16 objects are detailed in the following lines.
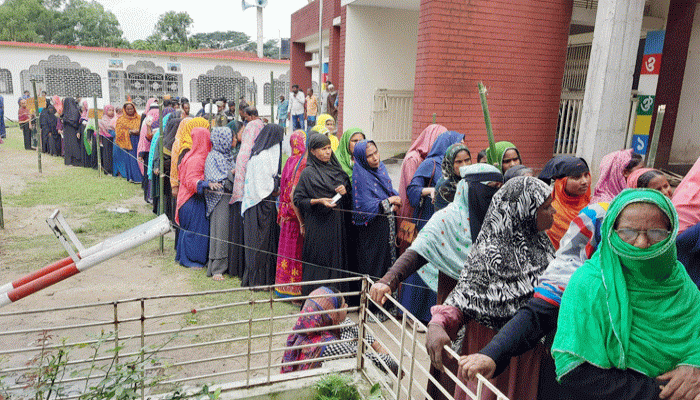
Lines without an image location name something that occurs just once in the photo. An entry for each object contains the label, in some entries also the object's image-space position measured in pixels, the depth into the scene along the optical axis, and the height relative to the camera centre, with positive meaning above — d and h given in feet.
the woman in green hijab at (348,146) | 15.39 -1.51
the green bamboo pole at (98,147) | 34.02 -4.02
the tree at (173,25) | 157.17 +20.19
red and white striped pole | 5.25 -1.79
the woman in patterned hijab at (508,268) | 6.24 -2.07
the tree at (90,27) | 141.49 +17.03
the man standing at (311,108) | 43.21 -1.06
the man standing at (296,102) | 43.91 -0.61
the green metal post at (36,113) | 31.95 -1.75
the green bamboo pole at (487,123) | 8.56 -0.37
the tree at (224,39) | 223.30 +23.79
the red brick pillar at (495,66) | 20.26 +1.50
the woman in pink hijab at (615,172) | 10.85 -1.41
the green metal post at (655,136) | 11.39 -0.67
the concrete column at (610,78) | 16.93 +0.98
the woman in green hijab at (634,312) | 4.60 -1.89
